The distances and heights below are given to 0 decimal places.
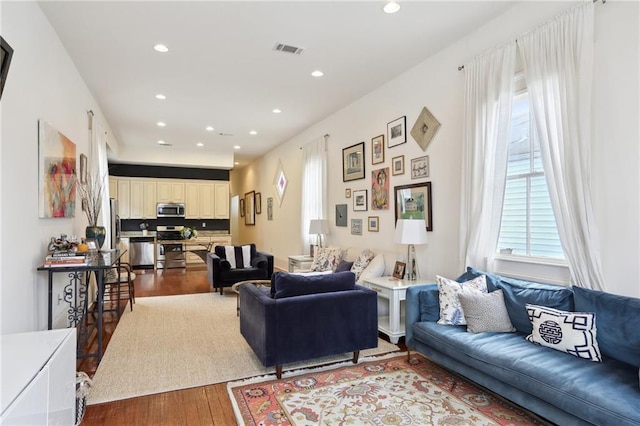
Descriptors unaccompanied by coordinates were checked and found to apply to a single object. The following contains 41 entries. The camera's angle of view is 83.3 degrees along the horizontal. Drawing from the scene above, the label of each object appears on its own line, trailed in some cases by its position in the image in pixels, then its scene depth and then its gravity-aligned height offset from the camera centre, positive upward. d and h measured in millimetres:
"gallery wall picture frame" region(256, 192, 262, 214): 10616 +436
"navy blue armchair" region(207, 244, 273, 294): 6064 -865
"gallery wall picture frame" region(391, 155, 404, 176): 4562 +654
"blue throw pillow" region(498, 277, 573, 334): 2488 -599
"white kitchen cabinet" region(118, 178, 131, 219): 9337 +529
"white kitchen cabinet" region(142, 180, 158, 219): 9602 +469
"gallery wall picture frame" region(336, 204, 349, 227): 5871 +26
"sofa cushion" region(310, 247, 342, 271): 5461 -661
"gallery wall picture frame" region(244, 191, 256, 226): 11250 +303
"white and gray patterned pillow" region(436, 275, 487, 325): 2895 -674
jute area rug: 2846 -1309
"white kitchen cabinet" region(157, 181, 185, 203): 9766 +710
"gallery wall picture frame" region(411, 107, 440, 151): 4039 +1015
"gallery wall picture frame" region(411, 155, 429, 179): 4152 +575
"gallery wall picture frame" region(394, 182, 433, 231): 4086 +169
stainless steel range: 9055 -796
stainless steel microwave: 9641 +211
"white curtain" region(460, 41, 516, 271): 3143 +586
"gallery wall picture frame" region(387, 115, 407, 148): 4505 +1088
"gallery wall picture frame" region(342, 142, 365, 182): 5422 +849
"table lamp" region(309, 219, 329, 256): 6188 -178
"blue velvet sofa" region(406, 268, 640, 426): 1797 -878
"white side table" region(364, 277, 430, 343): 3734 -902
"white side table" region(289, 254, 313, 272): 6293 -807
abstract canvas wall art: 3043 +432
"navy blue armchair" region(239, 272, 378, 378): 2828 -842
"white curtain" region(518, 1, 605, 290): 2506 +655
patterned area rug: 2311 -1305
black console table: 2971 -681
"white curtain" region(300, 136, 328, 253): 6508 +626
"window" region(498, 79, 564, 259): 2955 +135
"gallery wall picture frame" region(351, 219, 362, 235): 5457 -156
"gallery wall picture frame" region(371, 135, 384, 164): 4938 +933
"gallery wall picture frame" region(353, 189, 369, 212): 5332 +239
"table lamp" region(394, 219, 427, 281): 3824 -171
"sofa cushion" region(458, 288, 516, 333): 2703 -745
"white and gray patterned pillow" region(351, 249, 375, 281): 4742 -610
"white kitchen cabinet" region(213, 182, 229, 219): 10344 +474
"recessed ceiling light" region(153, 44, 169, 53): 3706 +1777
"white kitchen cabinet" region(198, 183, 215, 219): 10164 +498
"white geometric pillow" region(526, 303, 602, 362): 2180 -742
